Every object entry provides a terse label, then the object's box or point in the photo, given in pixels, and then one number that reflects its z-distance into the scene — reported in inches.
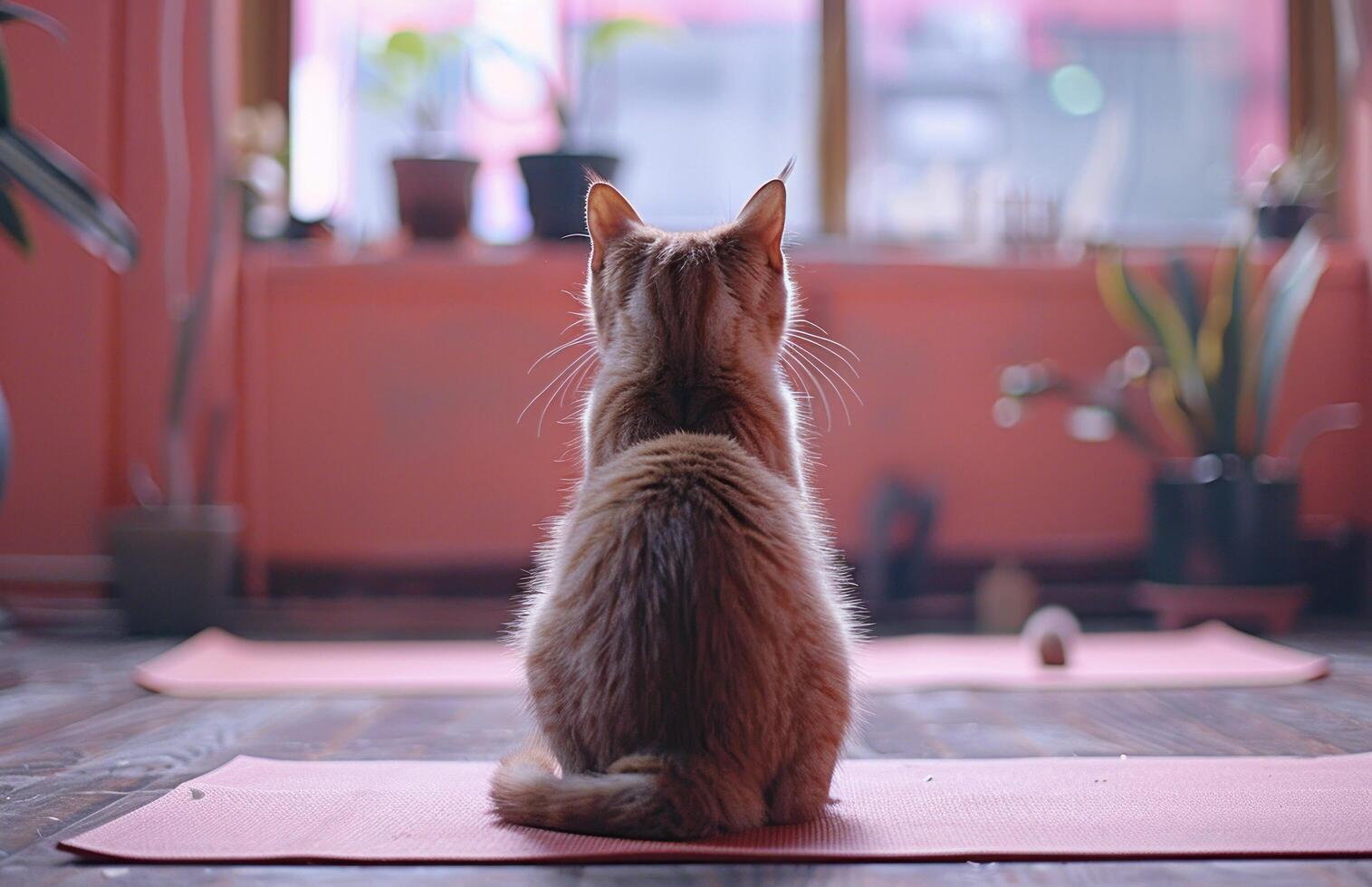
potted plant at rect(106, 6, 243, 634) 110.4
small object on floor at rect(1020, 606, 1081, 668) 90.0
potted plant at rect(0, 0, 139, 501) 85.6
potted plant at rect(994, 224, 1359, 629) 106.9
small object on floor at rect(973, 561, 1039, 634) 115.3
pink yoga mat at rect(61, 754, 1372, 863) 41.8
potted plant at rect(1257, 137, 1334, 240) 129.0
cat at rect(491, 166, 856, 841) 42.1
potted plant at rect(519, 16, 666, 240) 126.1
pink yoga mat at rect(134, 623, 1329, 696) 81.5
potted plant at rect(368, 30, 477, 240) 128.1
